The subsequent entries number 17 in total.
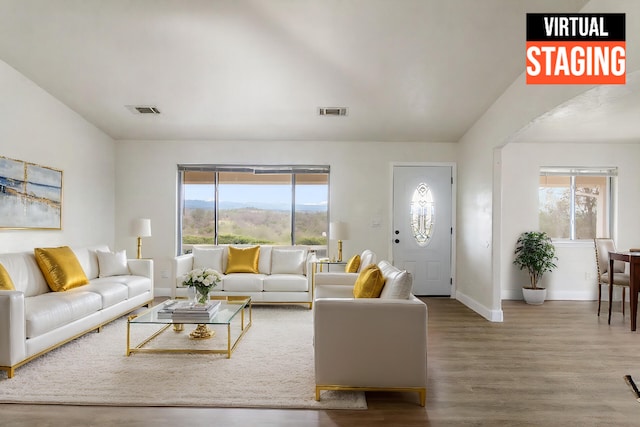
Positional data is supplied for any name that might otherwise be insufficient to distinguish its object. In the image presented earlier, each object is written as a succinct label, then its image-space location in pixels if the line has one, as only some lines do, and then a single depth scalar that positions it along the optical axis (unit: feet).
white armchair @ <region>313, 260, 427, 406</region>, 9.36
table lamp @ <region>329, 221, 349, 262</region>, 20.21
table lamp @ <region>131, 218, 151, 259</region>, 20.06
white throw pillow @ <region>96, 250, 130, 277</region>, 17.94
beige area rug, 9.37
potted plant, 20.71
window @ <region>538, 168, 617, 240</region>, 22.58
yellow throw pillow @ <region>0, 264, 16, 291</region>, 11.72
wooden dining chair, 18.35
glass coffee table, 12.29
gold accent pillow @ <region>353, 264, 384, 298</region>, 10.84
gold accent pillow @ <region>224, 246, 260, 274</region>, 20.06
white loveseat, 18.89
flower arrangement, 13.58
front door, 22.34
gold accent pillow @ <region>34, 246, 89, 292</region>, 14.49
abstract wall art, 15.03
